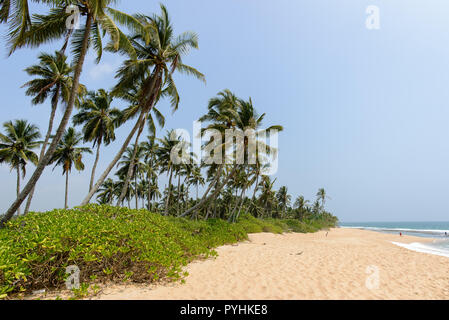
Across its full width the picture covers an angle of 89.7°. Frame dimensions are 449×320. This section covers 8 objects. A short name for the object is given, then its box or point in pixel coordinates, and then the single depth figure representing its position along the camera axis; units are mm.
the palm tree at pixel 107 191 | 40319
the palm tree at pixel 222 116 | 18594
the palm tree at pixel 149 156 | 29234
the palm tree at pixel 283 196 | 56997
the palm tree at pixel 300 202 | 65312
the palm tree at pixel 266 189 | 38719
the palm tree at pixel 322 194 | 68312
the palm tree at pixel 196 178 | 37462
